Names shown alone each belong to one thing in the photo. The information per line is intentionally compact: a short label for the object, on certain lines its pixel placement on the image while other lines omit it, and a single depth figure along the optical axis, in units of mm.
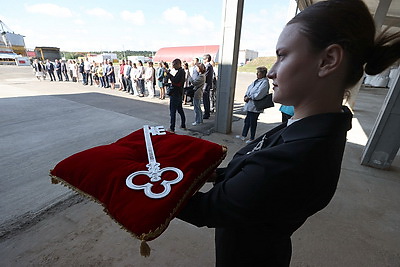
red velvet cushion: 688
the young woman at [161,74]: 7533
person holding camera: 4566
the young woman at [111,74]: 10481
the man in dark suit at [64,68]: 13711
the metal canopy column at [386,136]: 3203
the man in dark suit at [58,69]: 13383
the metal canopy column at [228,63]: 4070
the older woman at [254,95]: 3943
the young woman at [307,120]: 540
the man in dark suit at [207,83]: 5930
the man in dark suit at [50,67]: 13141
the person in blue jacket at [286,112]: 3565
